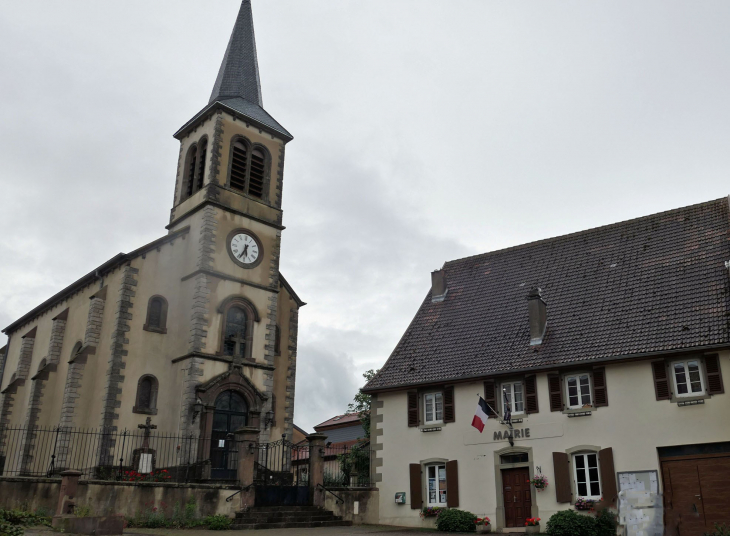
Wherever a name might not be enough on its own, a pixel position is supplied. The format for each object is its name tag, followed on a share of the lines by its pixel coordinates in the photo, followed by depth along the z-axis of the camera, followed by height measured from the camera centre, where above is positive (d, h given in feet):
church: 82.23 +21.63
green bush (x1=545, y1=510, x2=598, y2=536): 59.52 -2.01
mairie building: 59.31 +10.71
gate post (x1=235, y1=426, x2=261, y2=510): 62.80 +3.34
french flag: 66.90 +7.89
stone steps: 61.05 -1.74
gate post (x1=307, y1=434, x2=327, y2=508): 69.92 +3.15
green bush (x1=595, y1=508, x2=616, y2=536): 59.11 -1.92
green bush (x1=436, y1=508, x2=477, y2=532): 67.15 -1.97
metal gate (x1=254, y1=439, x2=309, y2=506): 66.39 +2.75
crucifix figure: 80.23 +7.63
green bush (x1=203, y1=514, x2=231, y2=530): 58.65 -2.01
